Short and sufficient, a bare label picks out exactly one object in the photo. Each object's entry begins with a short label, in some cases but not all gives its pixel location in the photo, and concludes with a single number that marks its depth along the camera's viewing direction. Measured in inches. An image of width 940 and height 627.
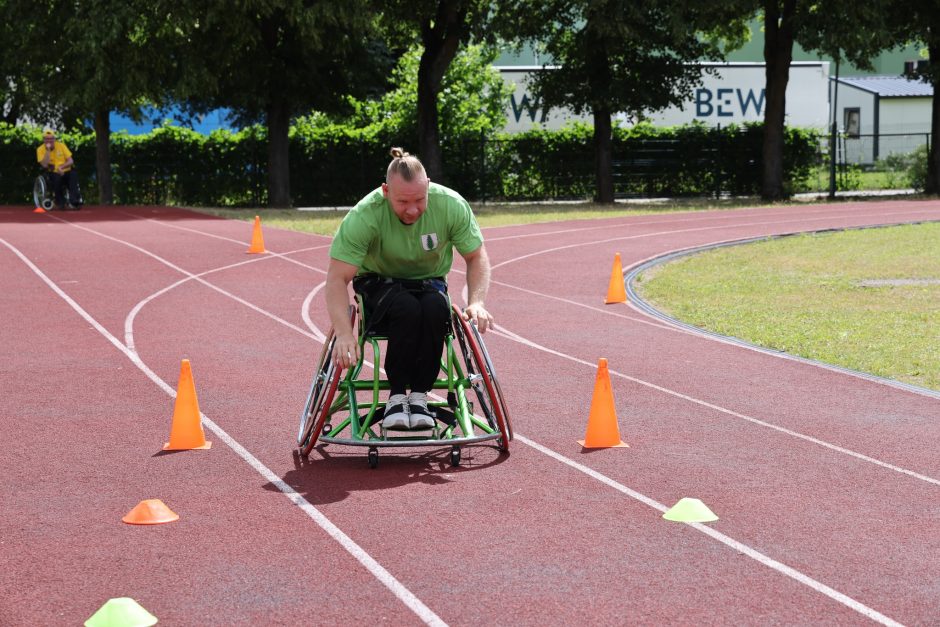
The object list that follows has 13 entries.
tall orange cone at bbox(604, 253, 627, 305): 913.8
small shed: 3904.4
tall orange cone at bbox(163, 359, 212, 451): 453.6
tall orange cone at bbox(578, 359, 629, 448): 452.0
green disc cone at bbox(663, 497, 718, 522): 360.2
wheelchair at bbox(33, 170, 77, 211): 1906.9
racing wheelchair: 419.9
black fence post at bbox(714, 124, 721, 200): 2434.9
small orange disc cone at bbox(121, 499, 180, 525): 361.2
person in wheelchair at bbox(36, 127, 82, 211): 1808.1
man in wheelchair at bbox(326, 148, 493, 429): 411.4
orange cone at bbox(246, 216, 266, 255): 1247.3
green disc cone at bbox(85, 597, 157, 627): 275.3
